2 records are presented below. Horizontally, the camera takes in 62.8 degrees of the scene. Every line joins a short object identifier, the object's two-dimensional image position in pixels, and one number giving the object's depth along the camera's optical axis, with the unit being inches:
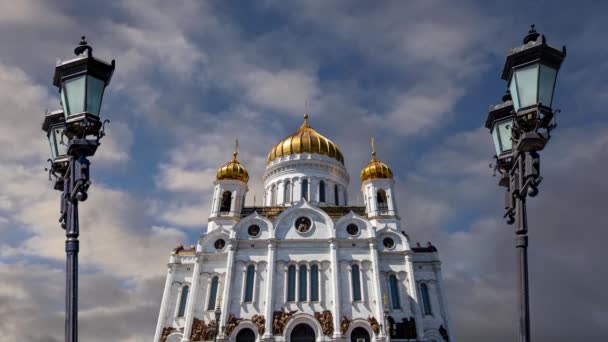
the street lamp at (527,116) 270.4
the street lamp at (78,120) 287.0
